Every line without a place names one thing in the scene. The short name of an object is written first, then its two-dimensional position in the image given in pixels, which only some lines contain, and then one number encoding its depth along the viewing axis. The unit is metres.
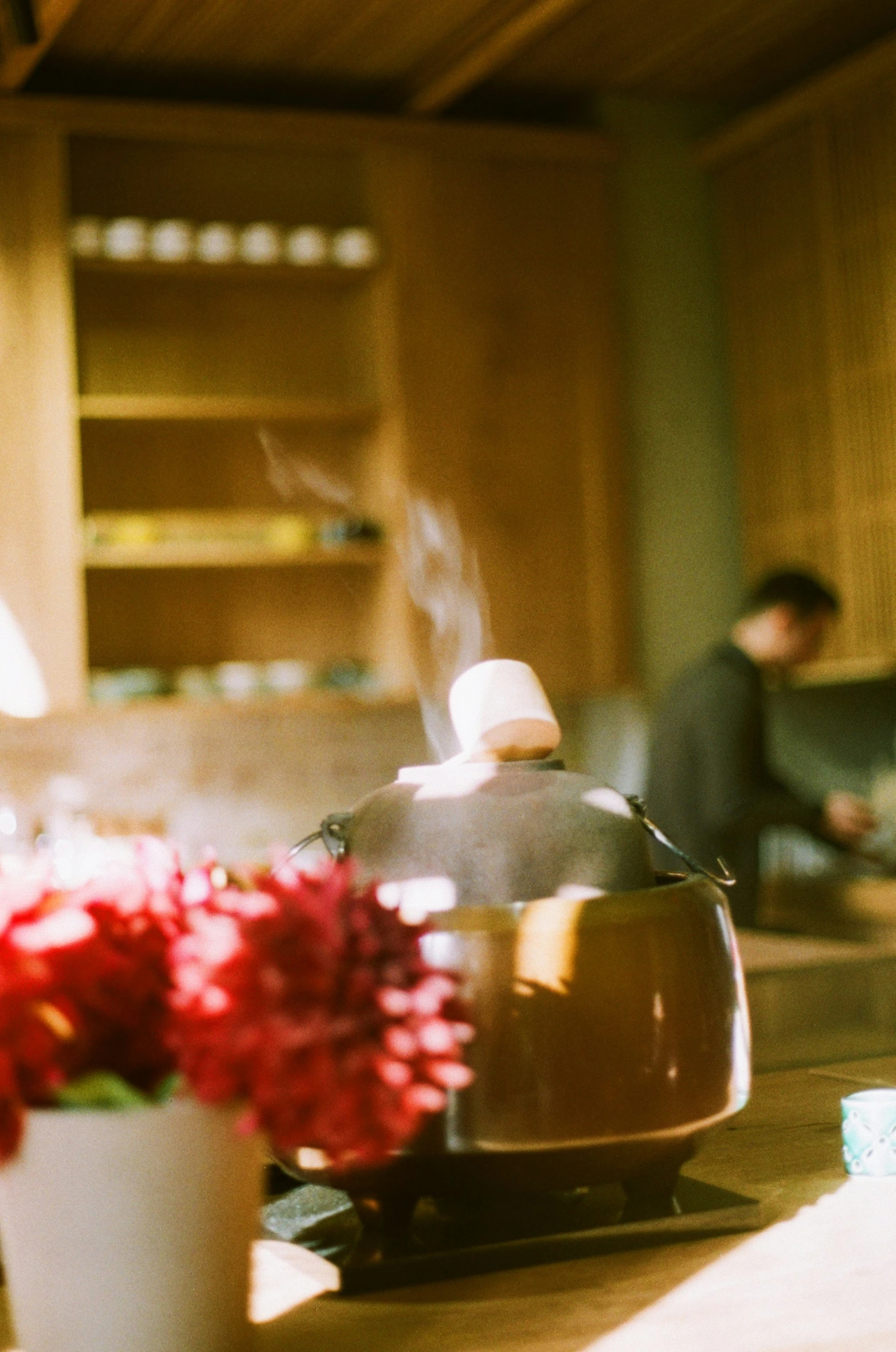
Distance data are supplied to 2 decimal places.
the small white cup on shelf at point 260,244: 3.95
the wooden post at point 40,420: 3.70
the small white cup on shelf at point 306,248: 3.98
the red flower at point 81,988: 0.74
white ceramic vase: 0.75
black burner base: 0.95
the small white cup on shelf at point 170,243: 3.86
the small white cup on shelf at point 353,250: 4.02
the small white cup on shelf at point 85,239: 3.81
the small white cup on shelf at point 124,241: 3.83
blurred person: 3.46
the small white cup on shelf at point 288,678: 3.89
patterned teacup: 1.10
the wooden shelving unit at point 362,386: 4.03
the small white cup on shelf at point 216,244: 3.90
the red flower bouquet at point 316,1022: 0.71
